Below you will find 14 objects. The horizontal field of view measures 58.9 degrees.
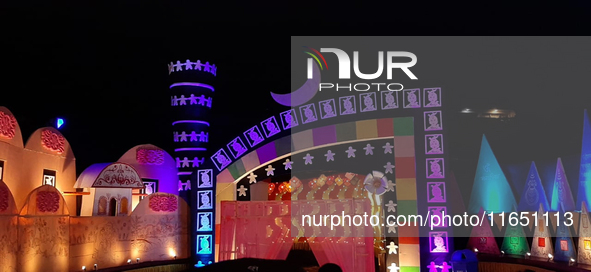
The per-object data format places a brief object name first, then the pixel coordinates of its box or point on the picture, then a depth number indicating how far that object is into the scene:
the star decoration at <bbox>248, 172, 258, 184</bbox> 13.20
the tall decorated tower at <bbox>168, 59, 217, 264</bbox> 14.74
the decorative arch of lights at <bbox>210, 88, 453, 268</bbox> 11.47
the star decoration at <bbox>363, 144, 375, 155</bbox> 12.00
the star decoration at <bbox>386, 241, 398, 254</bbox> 11.64
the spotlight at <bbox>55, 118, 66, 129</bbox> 17.11
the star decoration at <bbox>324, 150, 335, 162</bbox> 12.30
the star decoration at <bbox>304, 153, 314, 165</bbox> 12.69
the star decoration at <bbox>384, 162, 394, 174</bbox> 11.87
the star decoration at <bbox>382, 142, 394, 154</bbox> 12.11
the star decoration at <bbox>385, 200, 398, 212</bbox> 11.57
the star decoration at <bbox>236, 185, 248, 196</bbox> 13.31
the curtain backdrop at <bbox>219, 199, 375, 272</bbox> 11.88
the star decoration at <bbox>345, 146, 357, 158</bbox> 12.32
